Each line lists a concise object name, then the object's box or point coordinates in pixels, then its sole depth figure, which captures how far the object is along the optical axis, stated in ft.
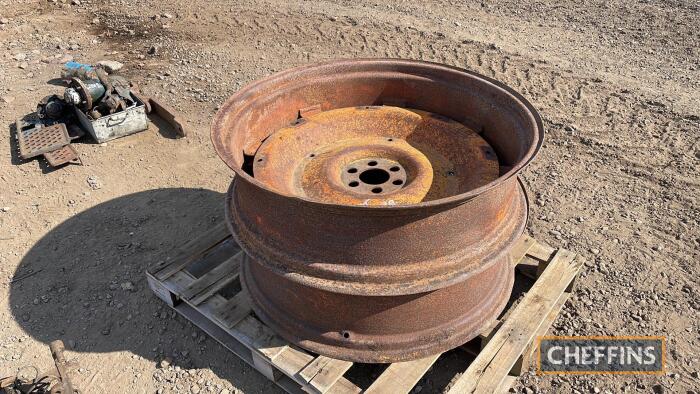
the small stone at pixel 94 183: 15.66
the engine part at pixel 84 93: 16.65
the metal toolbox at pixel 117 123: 17.19
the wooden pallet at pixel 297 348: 9.26
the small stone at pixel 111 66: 21.11
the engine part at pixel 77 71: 18.16
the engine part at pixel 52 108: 17.63
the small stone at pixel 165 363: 10.62
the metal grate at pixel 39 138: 16.56
